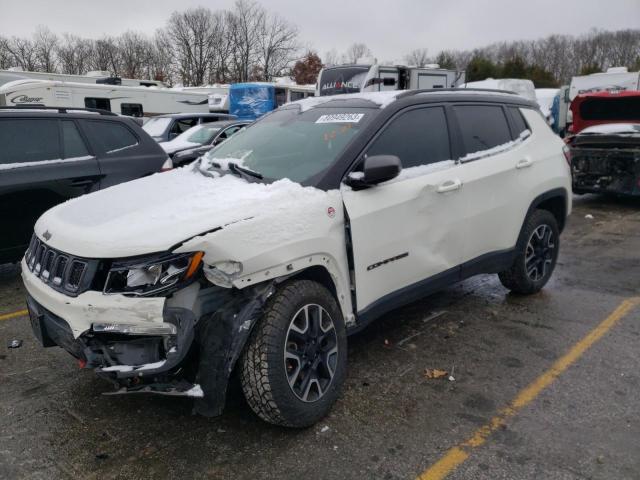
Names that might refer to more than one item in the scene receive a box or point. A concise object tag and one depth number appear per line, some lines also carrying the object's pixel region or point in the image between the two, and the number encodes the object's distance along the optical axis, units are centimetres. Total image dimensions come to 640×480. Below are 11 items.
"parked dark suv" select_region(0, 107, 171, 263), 505
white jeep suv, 246
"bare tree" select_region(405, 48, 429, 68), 7161
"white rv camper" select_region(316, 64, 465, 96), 1565
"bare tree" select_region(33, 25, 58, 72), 5975
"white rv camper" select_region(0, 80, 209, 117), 1574
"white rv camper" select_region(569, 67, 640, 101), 1922
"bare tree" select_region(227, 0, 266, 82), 5859
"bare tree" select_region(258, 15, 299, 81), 5881
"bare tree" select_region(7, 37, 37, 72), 5747
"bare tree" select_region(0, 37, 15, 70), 5500
